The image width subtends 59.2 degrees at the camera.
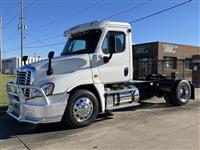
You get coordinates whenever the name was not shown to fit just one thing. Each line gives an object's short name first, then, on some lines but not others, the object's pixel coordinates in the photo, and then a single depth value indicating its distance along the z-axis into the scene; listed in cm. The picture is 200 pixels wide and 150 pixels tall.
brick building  1915
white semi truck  414
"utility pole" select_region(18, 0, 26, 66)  2488
